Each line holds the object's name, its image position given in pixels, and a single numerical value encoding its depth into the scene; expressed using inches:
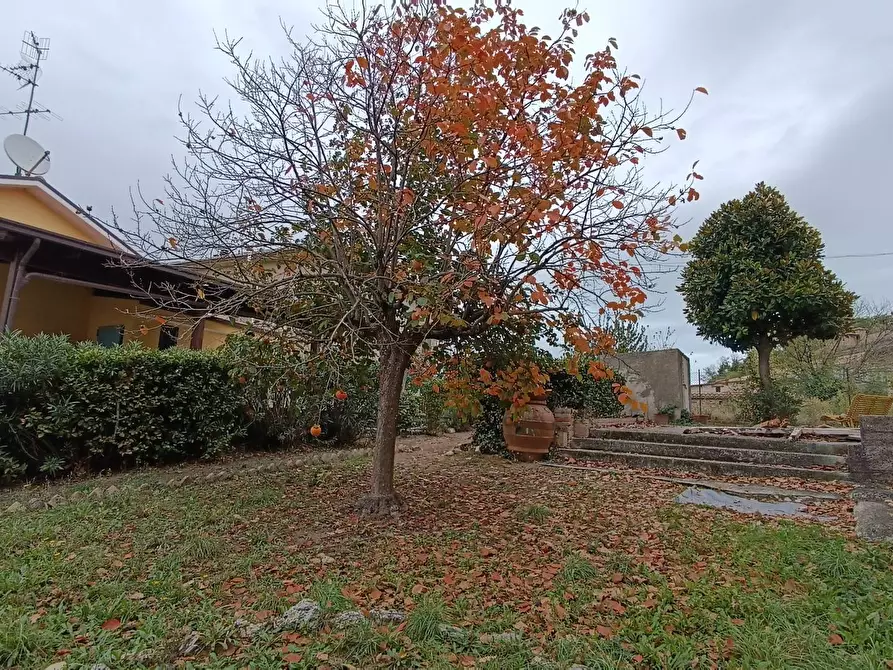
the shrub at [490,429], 340.8
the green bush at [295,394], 192.2
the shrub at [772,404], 412.5
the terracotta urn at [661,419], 447.8
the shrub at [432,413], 467.2
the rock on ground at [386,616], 104.5
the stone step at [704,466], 250.2
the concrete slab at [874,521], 150.6
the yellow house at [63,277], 301.6
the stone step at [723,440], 265.6
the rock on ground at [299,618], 101.9
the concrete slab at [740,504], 193.8
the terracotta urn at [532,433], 316.5
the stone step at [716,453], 261.9
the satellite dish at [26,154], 424.5
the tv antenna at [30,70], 491.5
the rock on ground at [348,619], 101.5
